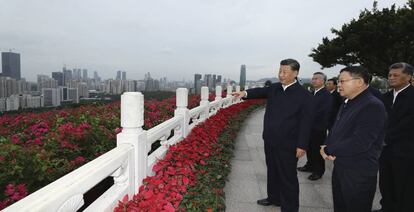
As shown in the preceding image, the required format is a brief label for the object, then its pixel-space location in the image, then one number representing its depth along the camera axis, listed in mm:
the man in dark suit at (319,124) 4965
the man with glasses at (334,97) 5691
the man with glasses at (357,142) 2453
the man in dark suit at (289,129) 3324
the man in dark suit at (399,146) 3207
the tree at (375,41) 17312
